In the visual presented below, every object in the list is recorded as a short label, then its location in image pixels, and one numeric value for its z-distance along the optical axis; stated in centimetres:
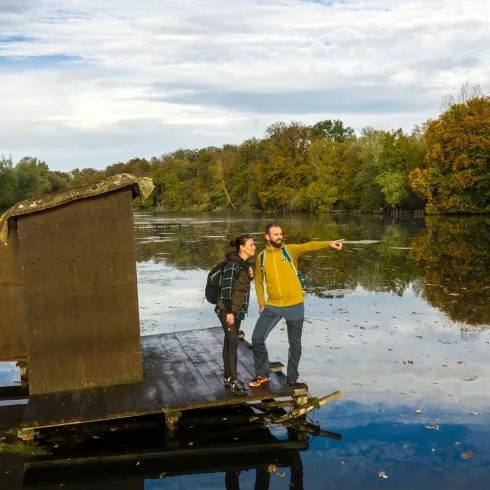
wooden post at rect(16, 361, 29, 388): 924
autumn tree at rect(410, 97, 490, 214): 6181
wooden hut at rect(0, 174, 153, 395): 731
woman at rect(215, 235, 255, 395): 713
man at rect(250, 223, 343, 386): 721
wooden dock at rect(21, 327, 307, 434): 671
